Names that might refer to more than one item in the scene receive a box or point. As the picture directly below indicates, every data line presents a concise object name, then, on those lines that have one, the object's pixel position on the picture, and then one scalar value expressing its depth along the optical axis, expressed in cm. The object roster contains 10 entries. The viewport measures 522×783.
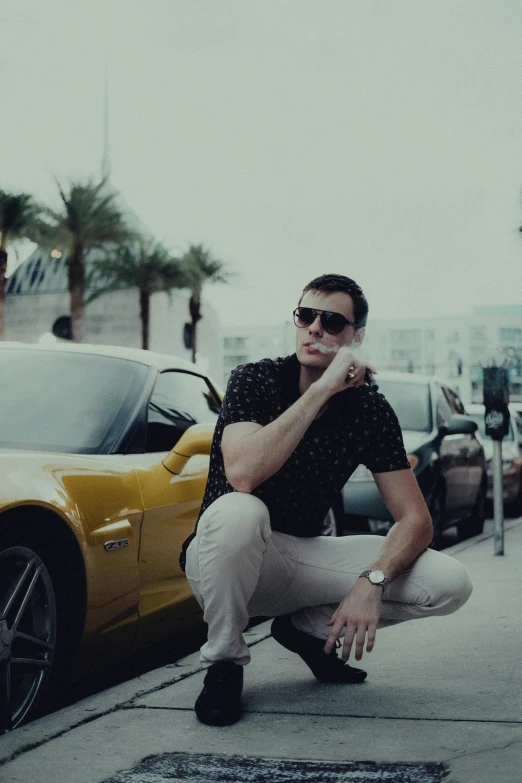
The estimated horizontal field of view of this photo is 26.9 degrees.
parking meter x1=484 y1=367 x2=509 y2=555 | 834
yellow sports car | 342
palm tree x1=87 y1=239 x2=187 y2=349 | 4347
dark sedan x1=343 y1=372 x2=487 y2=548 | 853
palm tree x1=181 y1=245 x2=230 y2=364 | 4366
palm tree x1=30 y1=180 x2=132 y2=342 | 3541
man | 329
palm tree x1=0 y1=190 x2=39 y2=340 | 3400
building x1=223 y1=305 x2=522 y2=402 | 13250
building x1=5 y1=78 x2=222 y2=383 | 5978
